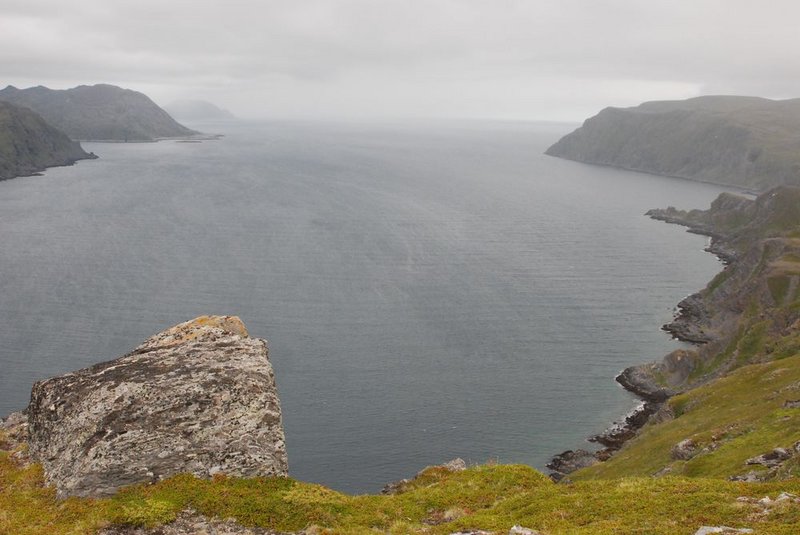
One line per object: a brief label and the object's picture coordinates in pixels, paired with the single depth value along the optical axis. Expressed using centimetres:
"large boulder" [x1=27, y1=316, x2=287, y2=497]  2220
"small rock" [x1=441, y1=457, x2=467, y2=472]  3386
